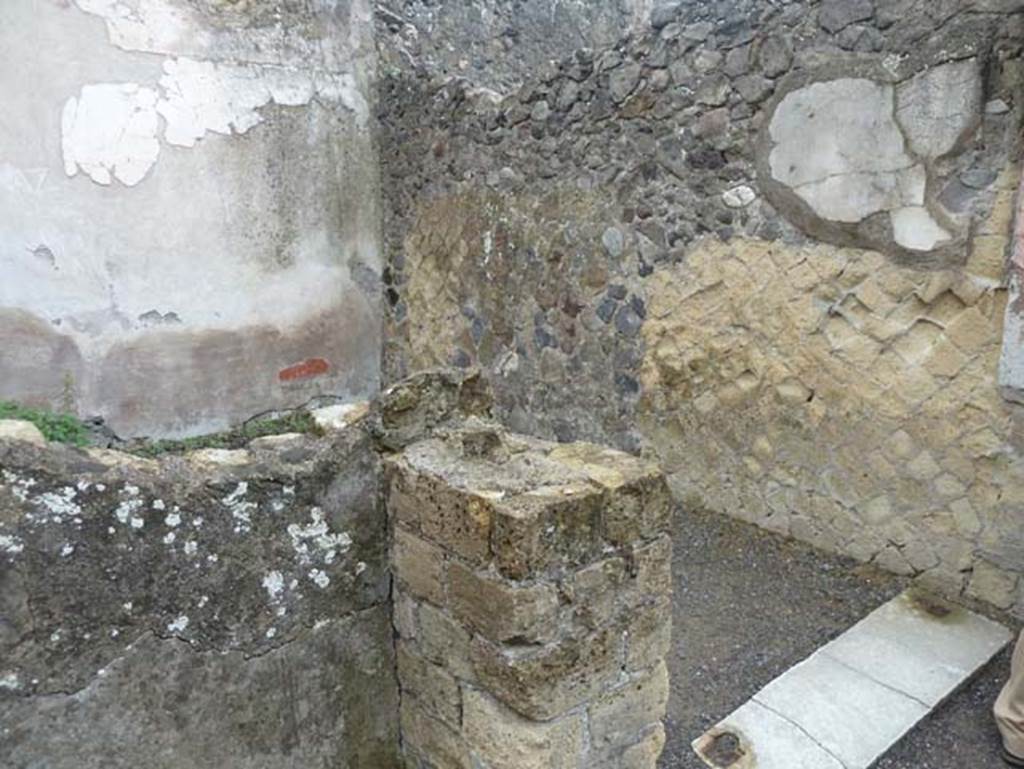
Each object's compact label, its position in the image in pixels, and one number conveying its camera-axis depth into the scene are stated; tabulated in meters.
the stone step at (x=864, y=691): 2.25
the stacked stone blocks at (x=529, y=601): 1.44
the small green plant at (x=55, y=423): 4.41
